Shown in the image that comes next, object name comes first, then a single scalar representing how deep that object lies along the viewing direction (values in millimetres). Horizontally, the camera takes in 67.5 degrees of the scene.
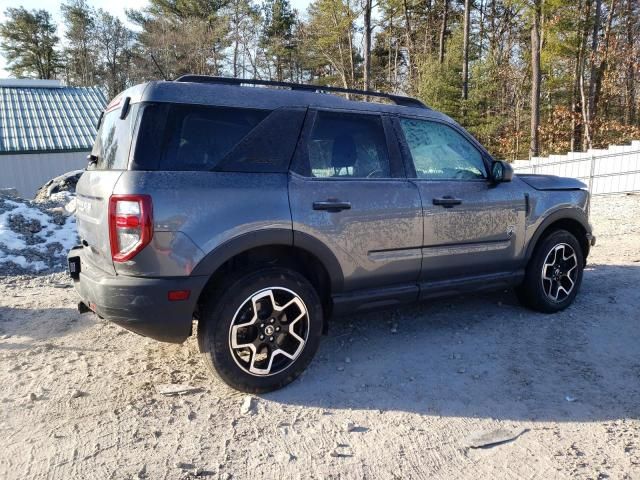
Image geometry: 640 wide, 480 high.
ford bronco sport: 2836
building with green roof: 15992
